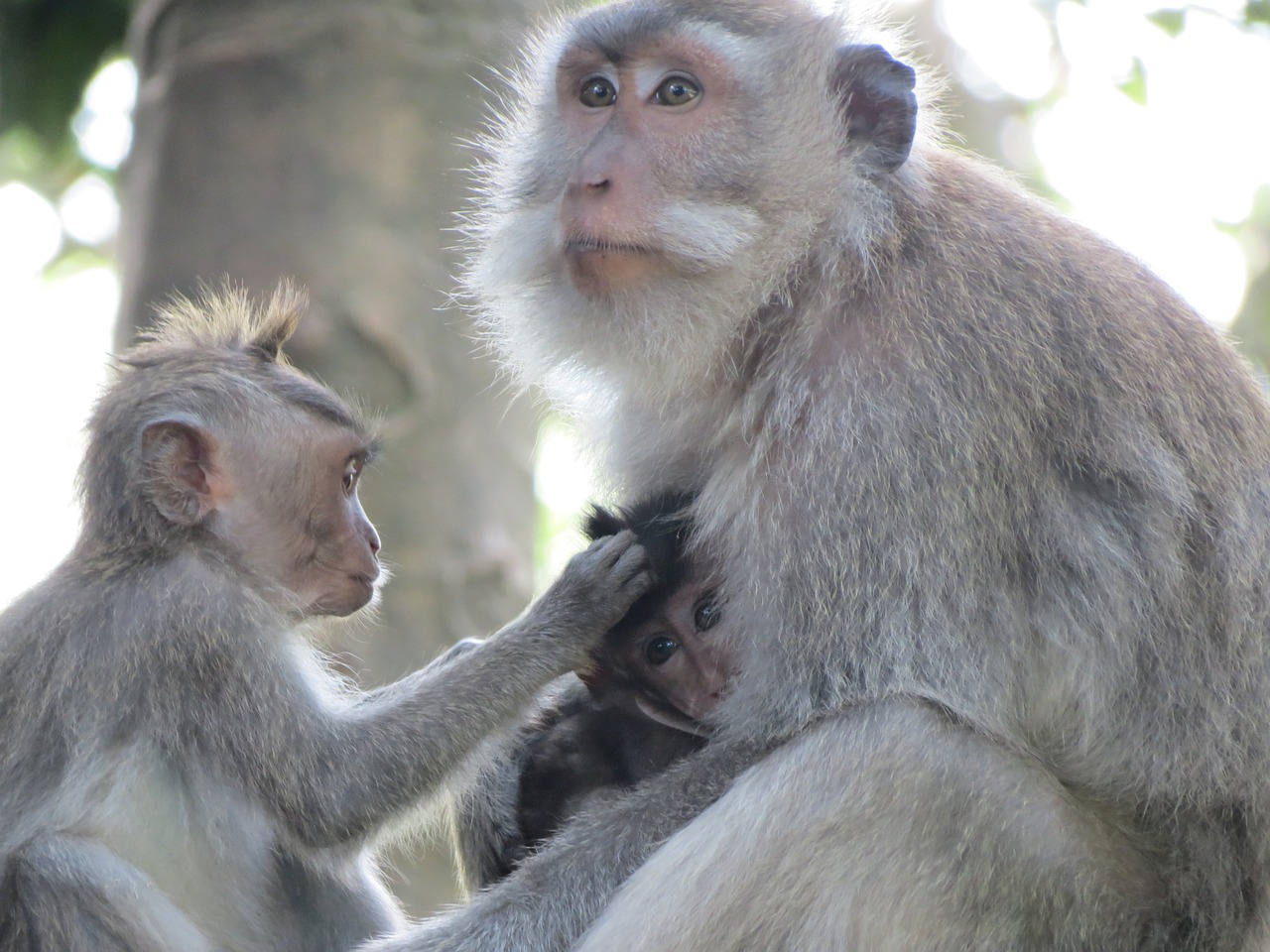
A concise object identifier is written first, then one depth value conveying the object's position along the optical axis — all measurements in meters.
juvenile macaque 8.02
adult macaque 7.84
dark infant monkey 9.58
